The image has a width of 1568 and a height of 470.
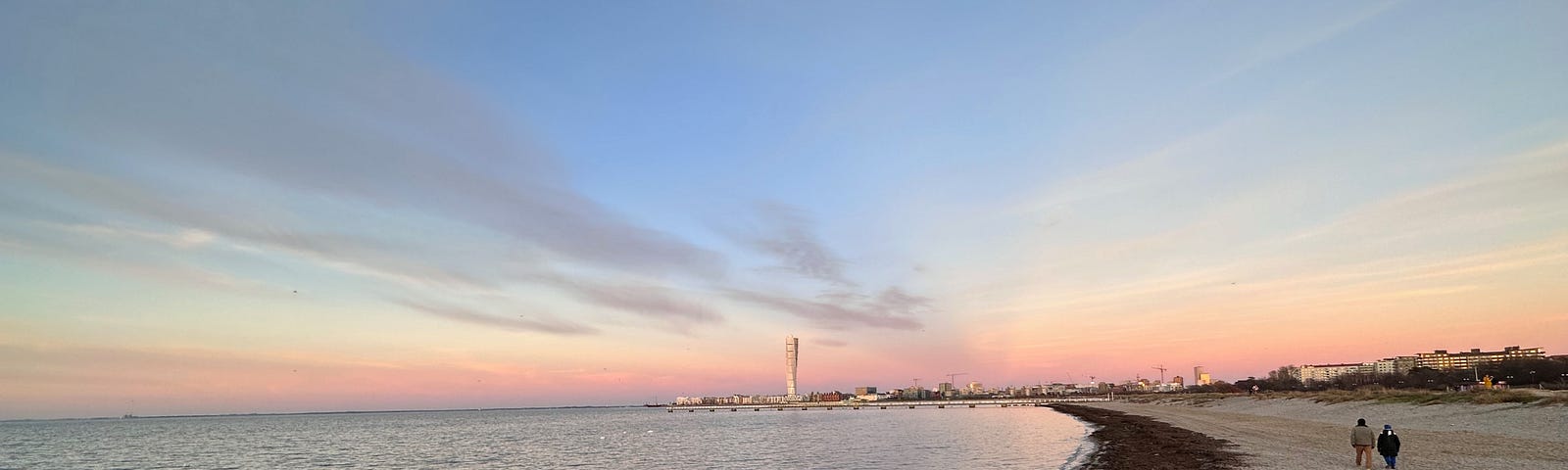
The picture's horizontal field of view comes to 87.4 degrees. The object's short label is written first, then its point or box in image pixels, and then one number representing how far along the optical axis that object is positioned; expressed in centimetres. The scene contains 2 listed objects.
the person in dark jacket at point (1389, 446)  2847
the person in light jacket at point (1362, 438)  2938
